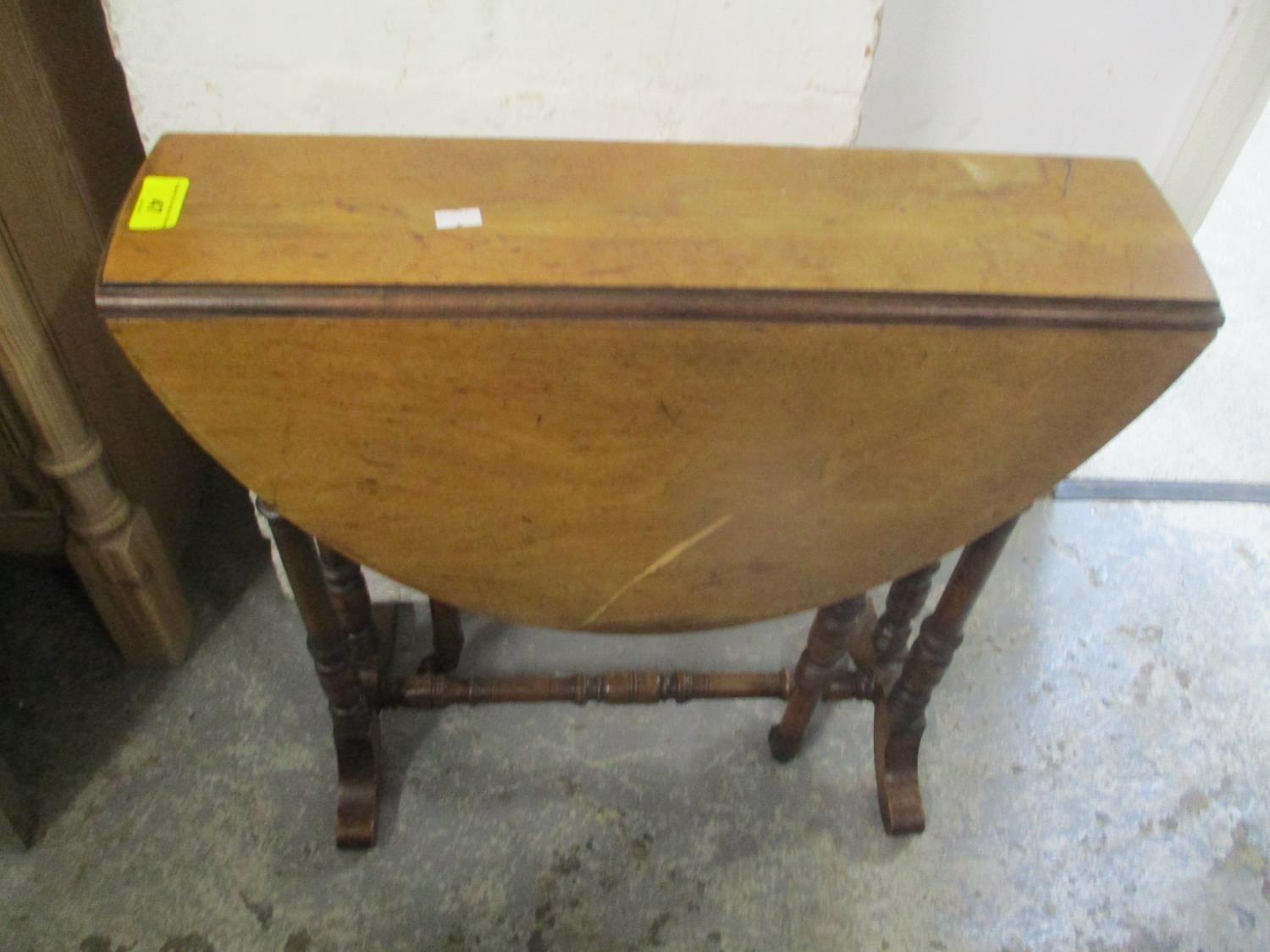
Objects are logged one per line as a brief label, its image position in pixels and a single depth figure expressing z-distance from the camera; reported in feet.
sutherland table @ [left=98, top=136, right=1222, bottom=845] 2.48
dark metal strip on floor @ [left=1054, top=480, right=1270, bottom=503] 5.98
